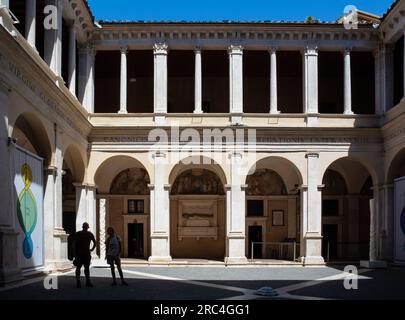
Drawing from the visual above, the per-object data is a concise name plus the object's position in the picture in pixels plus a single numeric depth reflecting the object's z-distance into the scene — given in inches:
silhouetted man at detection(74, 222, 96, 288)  609.0
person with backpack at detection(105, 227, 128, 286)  624.4
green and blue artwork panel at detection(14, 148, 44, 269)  652.1
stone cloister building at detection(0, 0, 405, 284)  847.7
